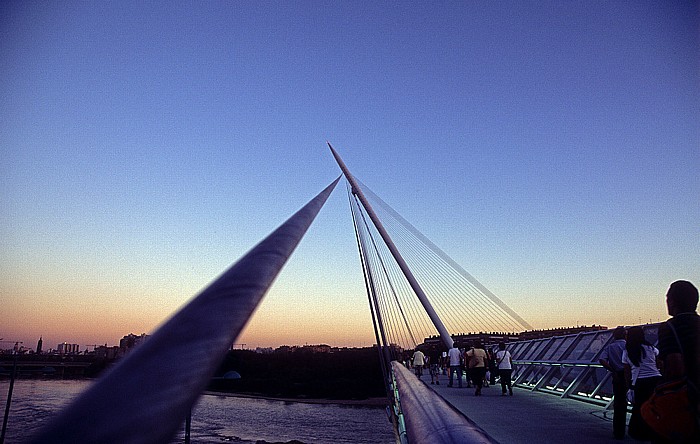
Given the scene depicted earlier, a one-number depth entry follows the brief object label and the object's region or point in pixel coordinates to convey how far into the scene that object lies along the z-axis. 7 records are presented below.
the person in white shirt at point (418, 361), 18.23
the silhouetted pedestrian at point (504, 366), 12.87
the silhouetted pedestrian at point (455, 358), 14.60
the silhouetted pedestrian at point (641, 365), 5.23
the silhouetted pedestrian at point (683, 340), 2.72
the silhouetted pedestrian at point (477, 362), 13.05
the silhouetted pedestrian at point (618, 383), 6.27
